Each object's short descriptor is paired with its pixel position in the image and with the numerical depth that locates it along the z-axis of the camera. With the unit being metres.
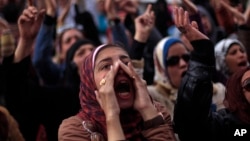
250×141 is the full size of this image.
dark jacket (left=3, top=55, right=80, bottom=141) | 5.33
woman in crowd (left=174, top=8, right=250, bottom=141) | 4.20
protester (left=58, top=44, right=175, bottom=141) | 3.74
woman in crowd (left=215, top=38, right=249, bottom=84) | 6.57
